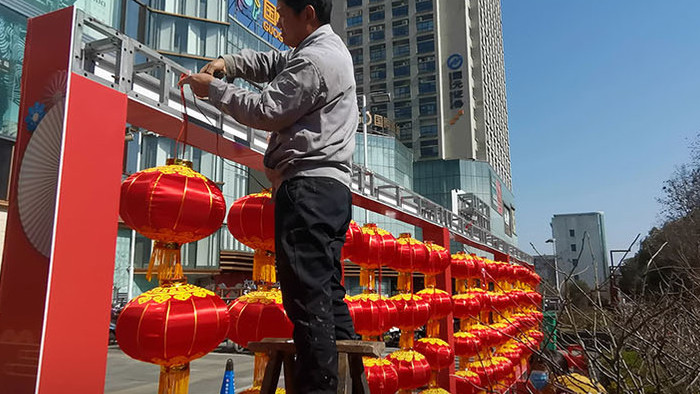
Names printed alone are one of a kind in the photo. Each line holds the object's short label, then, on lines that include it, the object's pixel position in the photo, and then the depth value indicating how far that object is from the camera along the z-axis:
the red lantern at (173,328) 2.45
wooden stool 1.99
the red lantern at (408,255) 5.77
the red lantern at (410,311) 5.57
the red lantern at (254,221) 3.30
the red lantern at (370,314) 4.86
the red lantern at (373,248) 5.07
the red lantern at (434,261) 6.32
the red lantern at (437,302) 6.60
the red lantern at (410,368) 5.60
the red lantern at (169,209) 2.58
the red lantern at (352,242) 4.78
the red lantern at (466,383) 8.01
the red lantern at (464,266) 8.17
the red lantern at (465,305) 7.86
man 1.82
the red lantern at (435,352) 6.60
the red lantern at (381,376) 4.96
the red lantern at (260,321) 3.13
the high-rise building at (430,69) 52.47
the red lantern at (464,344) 7.96
